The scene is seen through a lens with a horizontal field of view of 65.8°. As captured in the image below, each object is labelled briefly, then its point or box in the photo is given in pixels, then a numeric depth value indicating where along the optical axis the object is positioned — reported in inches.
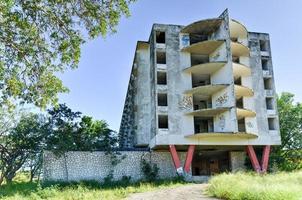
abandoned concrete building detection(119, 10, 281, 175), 737.1
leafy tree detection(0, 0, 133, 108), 317.4
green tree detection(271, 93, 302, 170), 945.6
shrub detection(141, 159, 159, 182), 727.8
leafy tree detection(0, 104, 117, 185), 714.5
